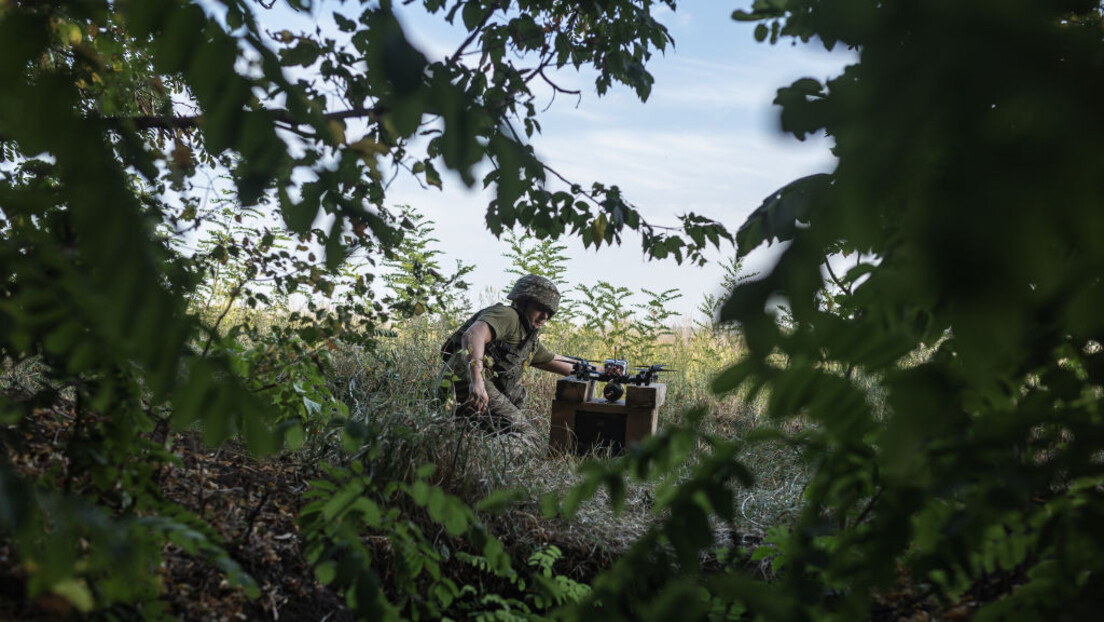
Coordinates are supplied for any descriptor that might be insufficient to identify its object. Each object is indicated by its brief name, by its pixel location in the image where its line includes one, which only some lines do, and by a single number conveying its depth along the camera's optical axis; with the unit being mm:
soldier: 5199
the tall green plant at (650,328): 7723
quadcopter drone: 5855
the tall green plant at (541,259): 7398
